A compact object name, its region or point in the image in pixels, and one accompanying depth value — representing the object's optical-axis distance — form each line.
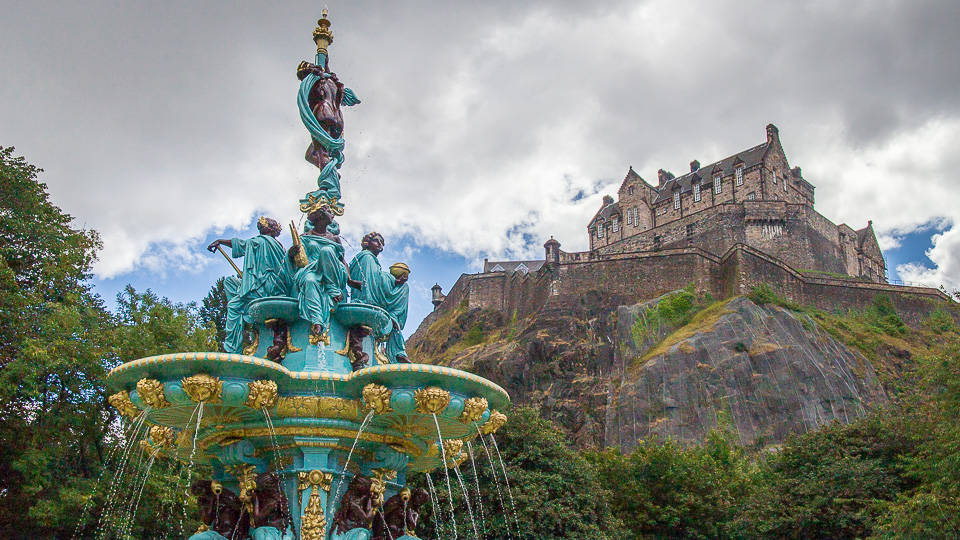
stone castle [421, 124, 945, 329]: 57.97
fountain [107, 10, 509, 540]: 7.77
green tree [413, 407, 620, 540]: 21.62
